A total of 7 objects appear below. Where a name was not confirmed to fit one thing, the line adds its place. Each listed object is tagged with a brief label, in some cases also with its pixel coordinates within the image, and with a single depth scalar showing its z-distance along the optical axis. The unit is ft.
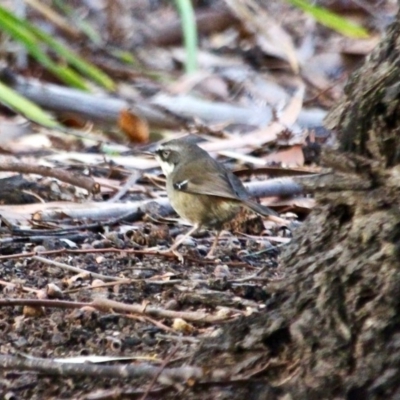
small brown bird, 35.63
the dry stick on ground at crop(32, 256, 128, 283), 27.04
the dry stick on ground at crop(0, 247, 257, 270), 29.45
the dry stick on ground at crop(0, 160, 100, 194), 37.24
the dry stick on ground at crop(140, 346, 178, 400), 18.52
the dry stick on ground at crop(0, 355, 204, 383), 18.74
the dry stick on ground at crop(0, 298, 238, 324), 23.09
